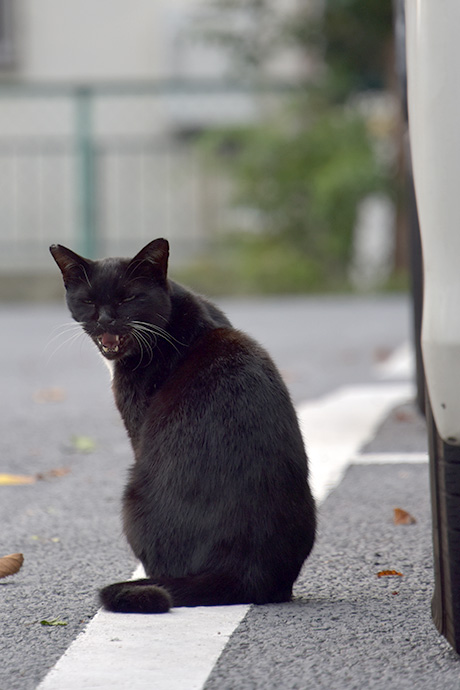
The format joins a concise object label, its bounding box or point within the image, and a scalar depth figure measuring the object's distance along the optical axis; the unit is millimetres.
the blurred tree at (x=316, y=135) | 21920
